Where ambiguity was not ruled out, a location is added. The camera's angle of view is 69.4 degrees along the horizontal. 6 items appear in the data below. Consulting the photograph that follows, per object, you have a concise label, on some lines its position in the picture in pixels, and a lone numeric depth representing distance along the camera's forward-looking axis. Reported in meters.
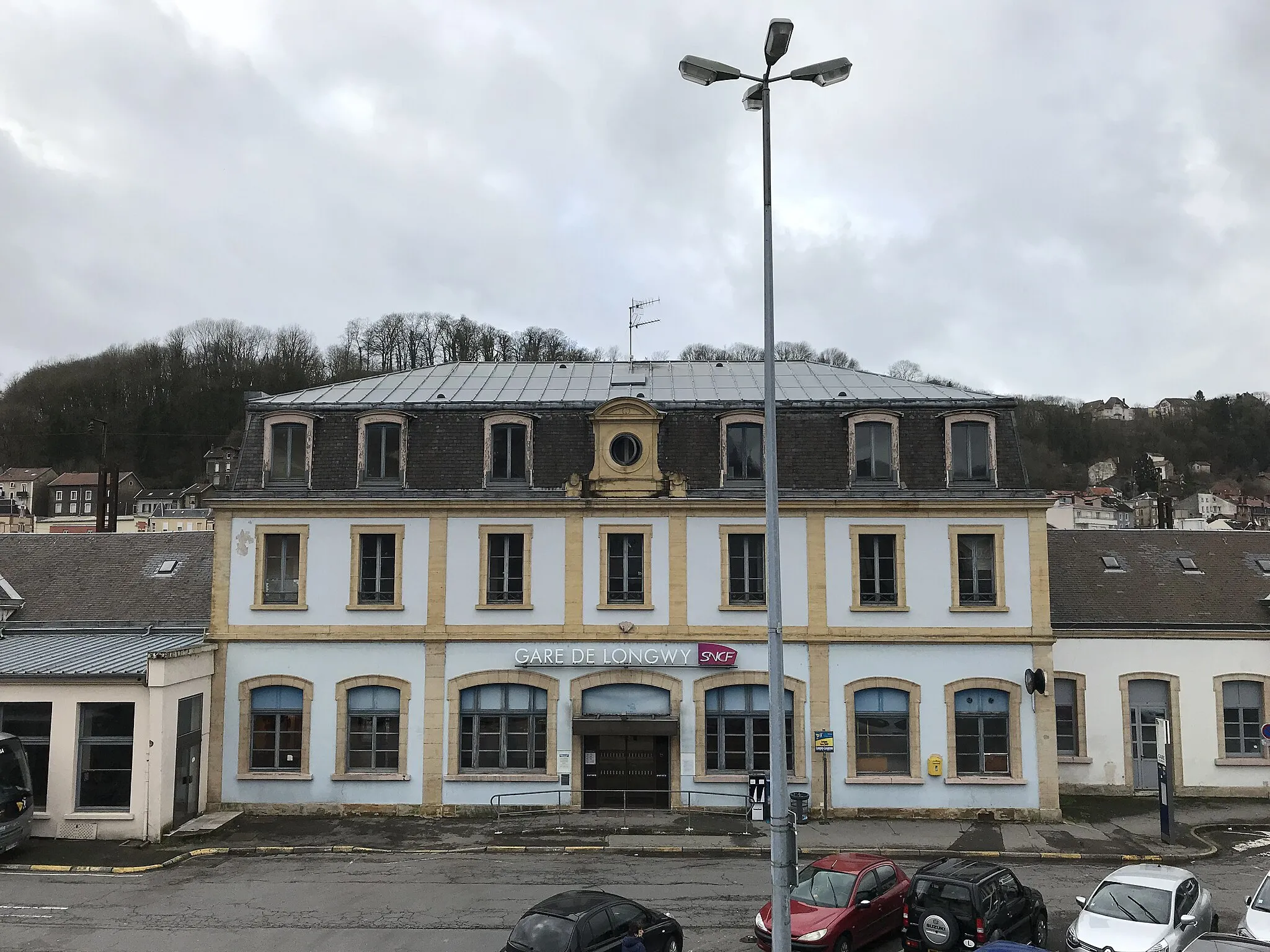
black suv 13.48
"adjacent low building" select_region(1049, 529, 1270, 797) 26.11
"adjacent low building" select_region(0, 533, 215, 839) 21.00
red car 13.82
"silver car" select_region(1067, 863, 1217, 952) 13.21
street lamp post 11.27
